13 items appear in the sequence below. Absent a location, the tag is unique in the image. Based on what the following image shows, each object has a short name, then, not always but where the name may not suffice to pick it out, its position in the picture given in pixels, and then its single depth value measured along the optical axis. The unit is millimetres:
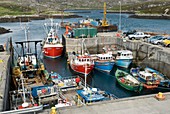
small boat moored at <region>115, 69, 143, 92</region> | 33625
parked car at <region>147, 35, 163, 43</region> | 50125
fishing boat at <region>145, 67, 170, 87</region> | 34219
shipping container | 59125
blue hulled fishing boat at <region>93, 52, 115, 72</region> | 42906
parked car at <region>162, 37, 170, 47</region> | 45744
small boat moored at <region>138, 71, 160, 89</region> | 34056
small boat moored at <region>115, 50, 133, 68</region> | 45688
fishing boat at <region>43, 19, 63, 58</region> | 54219
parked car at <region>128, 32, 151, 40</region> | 54781
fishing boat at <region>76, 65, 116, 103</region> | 24141
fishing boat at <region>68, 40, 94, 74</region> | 41125
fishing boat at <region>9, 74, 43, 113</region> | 22375
